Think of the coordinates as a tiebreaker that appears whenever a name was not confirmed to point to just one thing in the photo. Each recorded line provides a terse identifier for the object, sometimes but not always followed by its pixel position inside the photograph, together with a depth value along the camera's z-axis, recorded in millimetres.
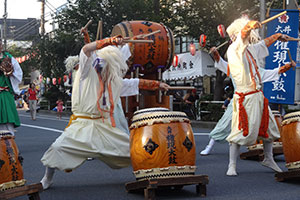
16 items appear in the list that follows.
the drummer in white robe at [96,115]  5102
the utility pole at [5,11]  41312
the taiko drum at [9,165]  4293
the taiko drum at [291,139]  5531
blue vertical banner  13070
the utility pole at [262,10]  13258
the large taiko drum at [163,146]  4773
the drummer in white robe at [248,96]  6137
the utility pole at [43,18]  32553
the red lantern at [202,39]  17281
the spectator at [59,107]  22953
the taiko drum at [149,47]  8648
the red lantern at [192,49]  20312
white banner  20703
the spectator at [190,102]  18891
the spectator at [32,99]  20719
